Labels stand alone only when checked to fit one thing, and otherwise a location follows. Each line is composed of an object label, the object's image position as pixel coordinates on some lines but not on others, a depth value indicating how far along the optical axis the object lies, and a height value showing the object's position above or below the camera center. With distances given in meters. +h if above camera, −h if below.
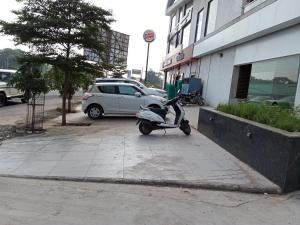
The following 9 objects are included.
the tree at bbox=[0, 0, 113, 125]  7.73 +1.75
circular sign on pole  21.14 +5.03
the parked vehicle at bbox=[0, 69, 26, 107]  12.81 -0.85
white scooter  6.49 -0.87
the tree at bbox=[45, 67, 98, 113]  9.11 +0.09
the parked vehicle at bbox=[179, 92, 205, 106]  14.38 -0.36
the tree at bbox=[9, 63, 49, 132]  7.58 -0.16
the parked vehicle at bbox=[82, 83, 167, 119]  9.37 -0.54
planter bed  3.51 -0.89
